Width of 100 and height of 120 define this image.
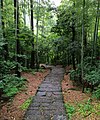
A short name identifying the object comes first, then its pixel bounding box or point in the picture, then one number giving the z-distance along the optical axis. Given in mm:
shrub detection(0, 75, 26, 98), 3011
